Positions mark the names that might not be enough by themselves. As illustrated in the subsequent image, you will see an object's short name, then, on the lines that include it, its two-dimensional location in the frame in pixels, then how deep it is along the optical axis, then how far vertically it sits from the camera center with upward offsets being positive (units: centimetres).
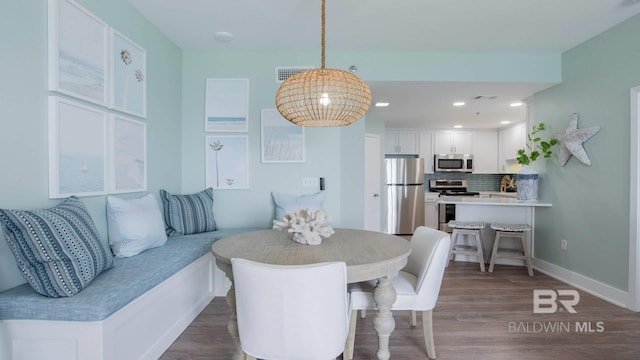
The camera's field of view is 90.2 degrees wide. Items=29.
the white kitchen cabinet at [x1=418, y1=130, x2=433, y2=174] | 670 +61
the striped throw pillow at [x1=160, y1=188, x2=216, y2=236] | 290 -37
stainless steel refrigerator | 618 -41
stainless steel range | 677 -24
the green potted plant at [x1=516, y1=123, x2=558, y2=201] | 375 +9
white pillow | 217 -37
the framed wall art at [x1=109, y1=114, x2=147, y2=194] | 233 +16
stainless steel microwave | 660 +27
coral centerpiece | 188 -30
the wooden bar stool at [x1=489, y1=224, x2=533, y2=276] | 367 -70
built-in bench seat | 141 -69
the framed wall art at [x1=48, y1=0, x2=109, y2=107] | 181 +76
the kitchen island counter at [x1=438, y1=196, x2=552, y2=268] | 397 -50
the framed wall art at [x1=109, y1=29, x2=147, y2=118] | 233 +78
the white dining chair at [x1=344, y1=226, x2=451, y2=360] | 181 -67
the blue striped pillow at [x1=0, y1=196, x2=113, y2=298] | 140 -35
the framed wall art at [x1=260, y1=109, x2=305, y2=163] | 343 +39
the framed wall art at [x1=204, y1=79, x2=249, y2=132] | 343 +77
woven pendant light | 193 +49
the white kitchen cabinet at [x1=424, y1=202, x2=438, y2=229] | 636 -74
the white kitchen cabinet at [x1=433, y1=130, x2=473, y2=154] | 671 +72
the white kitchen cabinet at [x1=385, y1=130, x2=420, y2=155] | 670 +71
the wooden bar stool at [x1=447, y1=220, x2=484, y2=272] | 383 -76
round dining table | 154 -41
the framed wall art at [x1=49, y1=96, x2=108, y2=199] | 182 +16
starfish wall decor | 310 +37
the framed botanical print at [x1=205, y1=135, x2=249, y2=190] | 343 +15
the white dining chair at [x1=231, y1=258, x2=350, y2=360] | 119 -52
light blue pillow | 323 -27
